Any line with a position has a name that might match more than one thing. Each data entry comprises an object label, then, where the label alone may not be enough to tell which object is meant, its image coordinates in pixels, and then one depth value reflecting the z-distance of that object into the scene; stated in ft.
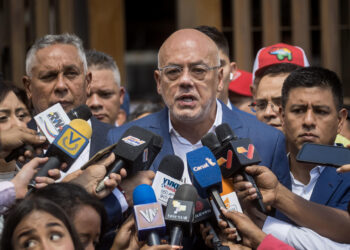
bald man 11.94
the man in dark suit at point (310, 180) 10.57
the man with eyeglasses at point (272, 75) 14.71
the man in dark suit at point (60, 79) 12.37
